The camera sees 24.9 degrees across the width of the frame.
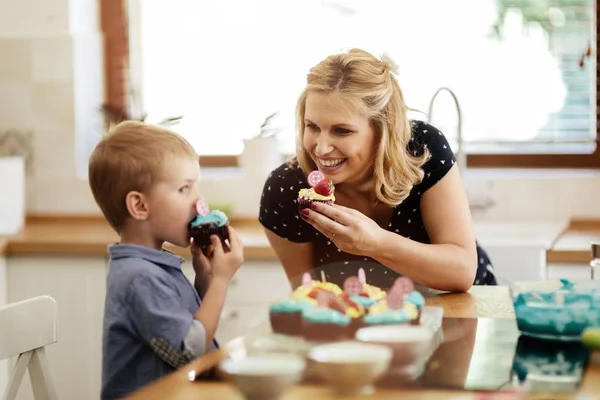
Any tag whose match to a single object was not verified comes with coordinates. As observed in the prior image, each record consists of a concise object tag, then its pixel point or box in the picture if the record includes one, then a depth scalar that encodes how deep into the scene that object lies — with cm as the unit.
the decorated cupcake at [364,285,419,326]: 176
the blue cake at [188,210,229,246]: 204
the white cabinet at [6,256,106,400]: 328
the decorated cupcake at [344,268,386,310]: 184
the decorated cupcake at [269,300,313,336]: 173
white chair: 209
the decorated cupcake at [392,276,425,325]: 185
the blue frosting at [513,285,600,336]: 178
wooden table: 152
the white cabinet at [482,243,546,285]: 296
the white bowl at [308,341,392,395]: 154
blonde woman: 225
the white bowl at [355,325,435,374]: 163
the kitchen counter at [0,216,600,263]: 300
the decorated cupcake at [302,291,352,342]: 170
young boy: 188
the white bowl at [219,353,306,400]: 152
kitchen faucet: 328
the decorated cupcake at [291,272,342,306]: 184
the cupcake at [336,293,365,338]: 174
